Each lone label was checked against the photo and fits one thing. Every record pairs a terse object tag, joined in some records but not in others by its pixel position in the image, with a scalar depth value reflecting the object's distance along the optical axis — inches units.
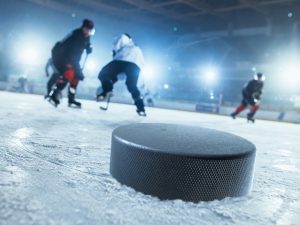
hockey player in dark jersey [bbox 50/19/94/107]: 161.9
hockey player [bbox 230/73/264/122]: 246.5
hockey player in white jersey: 157.9
